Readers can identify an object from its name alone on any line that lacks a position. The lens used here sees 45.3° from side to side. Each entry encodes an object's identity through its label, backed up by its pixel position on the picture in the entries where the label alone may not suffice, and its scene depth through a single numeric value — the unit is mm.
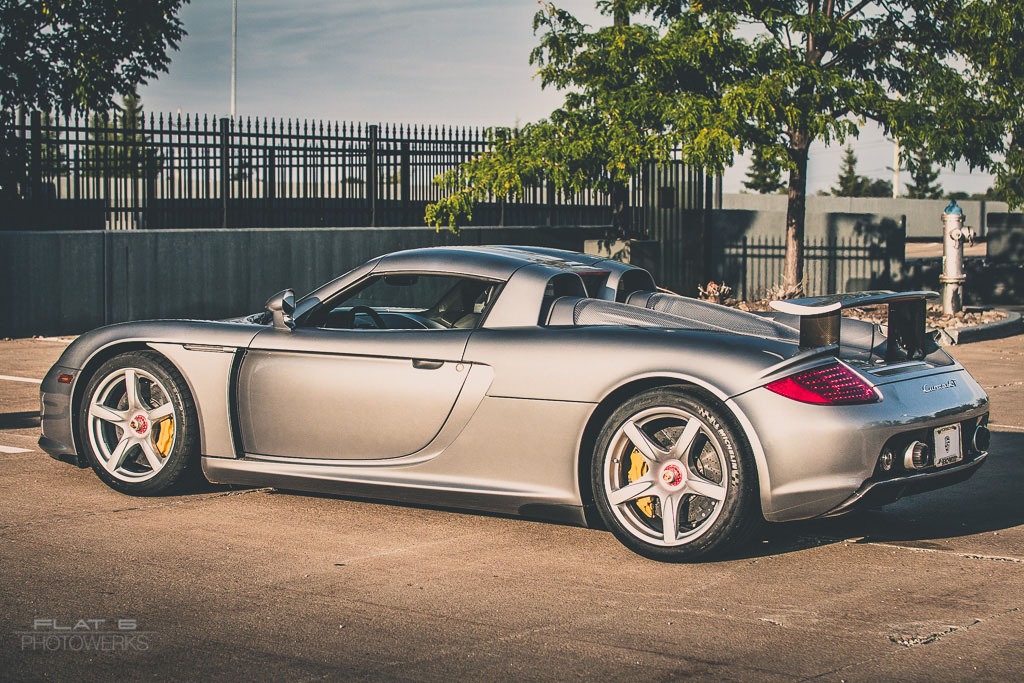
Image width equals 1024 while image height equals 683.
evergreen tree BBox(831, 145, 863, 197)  96812
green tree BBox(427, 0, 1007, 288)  16750
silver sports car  4883
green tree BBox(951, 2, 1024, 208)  16578
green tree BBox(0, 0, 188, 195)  22562
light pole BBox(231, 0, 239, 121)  61172
